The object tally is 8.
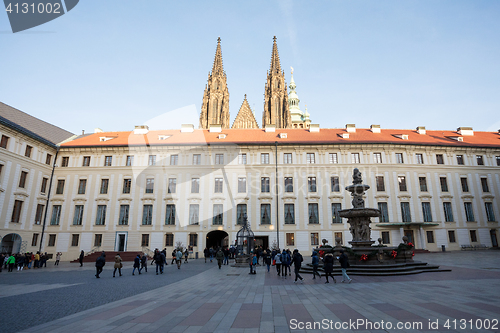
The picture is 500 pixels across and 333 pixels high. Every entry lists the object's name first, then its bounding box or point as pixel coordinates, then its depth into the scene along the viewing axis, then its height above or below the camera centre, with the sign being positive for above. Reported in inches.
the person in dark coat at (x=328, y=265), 551.4 -43.2
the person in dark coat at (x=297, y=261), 589.1 -39.5
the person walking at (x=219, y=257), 906.4 -48.7
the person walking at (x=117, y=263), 734.2 -55.6
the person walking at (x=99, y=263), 702.9 -53.5
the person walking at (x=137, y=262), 776.9 -56.9
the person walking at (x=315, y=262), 611.4 -41.9
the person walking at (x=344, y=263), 540.4 -38.6
